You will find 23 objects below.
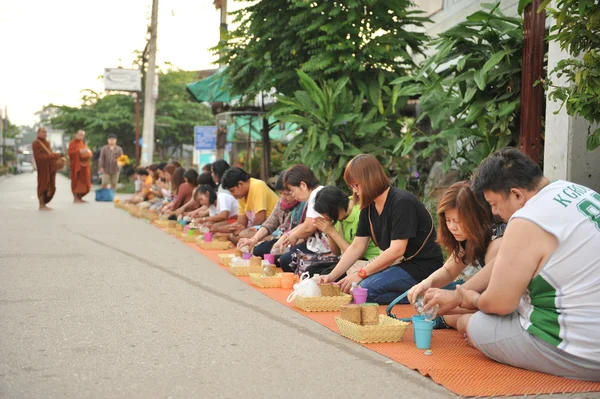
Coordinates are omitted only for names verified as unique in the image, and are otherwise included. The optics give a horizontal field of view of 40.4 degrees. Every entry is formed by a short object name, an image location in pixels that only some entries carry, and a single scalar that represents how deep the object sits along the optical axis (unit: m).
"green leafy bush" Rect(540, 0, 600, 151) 6.46
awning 18.42
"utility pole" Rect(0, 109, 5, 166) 95.00
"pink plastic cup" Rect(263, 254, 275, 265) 9.38
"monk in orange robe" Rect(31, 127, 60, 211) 19.52
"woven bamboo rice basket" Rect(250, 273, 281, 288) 8.15
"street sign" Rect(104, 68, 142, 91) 38.59
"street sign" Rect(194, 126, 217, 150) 23.81
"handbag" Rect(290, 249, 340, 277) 8.17
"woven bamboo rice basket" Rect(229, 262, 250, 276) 9.04
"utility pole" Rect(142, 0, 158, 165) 28.34
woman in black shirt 6.69
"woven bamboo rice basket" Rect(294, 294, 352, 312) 6.70
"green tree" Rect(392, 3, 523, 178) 8.94
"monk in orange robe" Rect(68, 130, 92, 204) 22.75
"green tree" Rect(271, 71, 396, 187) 11.82
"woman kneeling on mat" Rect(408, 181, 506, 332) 5.25
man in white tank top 4.25
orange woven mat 4.27
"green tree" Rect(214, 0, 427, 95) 12.27
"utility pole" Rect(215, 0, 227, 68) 21.94
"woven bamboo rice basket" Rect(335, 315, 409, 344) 5.42
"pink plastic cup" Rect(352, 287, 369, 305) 6.53
